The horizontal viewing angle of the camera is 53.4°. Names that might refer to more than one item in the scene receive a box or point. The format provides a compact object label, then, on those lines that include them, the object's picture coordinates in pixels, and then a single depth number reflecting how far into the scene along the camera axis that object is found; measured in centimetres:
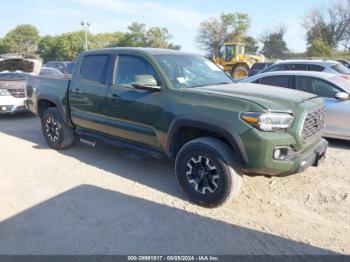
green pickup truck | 375
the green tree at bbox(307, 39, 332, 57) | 5191
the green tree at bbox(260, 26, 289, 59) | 6523
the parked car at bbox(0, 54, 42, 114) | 975
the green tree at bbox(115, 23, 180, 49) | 6969
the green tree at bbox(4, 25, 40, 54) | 7012
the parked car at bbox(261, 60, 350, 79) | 1086
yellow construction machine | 2339
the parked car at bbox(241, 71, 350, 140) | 646
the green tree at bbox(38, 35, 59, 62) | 6216
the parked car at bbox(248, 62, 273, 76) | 1843
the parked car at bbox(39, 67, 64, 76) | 1429
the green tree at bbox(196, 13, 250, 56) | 7281
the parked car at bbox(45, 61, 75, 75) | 2012
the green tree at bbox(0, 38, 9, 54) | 6719
